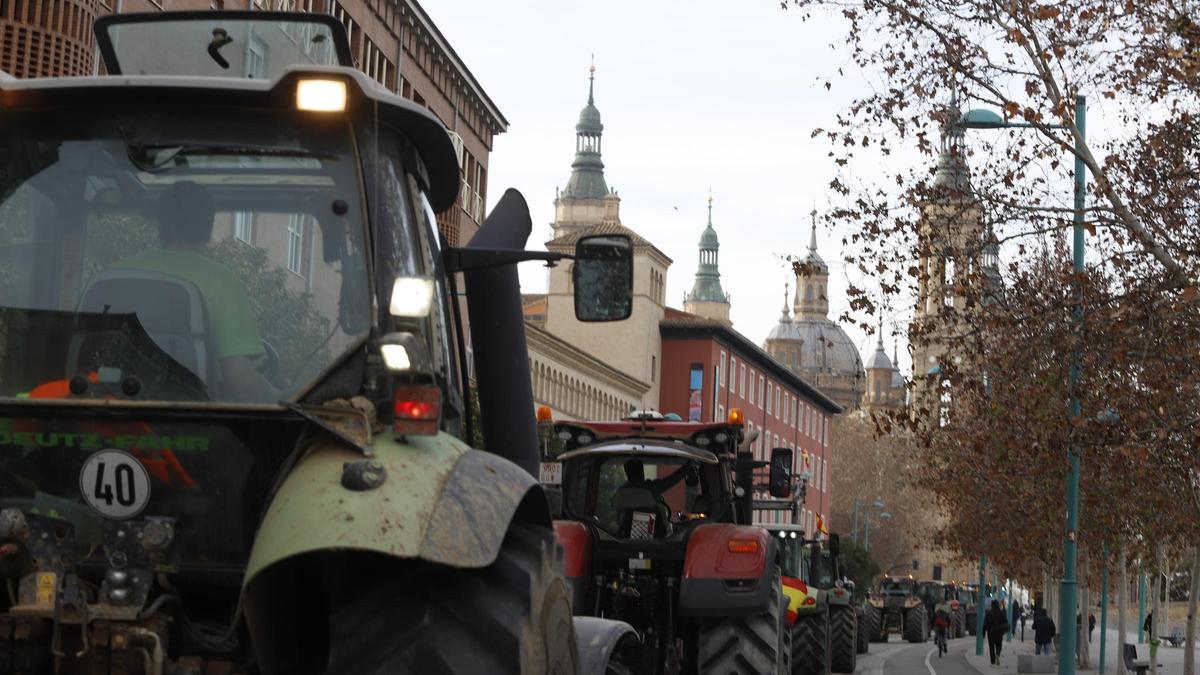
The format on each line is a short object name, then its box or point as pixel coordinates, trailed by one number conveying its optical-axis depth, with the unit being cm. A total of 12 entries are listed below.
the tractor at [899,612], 6825
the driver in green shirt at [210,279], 477
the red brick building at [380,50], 2641
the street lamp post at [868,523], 11081
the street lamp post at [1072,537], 2794
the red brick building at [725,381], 10456
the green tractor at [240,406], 434
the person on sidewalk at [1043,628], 4956
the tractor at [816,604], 2480
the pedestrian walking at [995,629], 5009
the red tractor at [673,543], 1395
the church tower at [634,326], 10244
